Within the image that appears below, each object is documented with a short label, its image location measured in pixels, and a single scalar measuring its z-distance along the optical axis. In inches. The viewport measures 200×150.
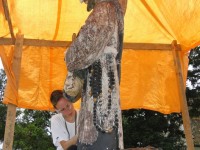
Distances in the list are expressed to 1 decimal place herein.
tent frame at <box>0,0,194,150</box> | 176.6
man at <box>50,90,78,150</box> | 155.5
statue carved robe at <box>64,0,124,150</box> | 85.7
